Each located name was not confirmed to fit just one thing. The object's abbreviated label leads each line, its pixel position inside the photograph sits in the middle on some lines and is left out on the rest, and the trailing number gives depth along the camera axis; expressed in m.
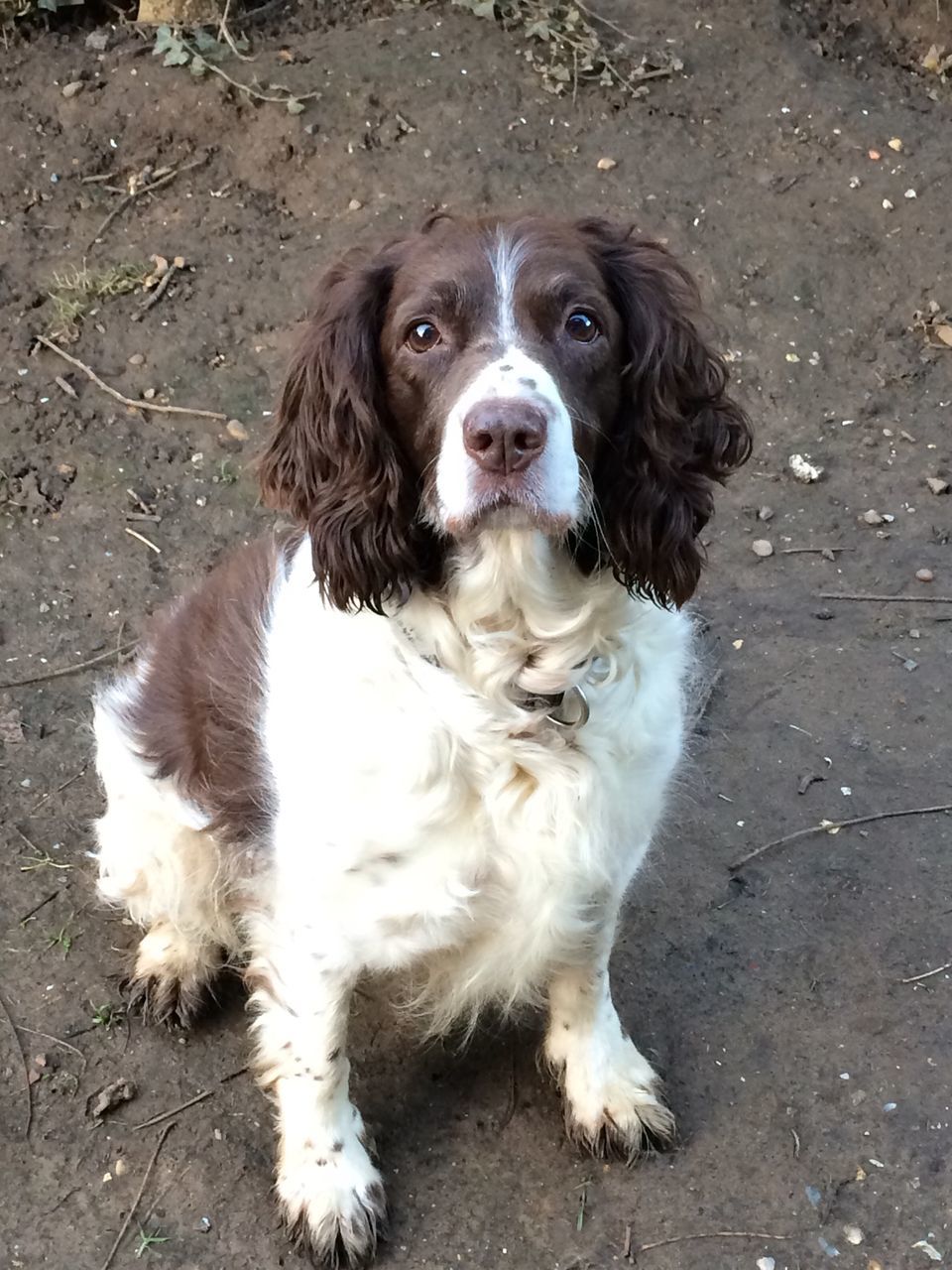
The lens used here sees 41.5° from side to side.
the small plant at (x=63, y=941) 3.24
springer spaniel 2.14
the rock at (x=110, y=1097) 2.90
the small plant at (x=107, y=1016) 3.09
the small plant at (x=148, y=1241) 2.68
